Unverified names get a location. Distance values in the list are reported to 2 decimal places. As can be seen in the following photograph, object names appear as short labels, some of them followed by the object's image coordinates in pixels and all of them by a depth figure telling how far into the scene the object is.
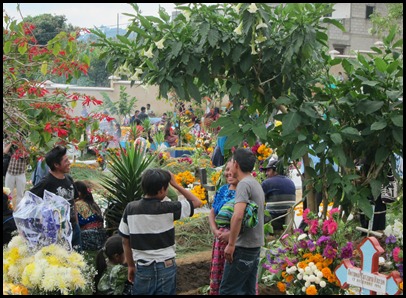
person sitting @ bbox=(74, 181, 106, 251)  6.60
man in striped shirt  4.50
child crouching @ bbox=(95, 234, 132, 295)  5.20
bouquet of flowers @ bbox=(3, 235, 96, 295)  4.50
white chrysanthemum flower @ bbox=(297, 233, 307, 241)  4.67
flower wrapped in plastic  4.83
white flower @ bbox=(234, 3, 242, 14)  4.72
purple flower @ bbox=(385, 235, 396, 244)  4.65
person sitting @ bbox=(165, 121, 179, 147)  18.22
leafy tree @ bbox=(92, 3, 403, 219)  4.78
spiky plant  7.18
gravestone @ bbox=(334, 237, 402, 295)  3.79
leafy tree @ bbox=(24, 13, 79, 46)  33.05
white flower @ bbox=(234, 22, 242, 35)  4.73
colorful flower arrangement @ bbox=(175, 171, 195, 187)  9.77
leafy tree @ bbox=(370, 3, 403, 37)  21.48
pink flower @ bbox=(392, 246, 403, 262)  4.32
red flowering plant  4.93
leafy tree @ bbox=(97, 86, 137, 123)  25.84
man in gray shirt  4.68
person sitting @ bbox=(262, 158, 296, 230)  7.35
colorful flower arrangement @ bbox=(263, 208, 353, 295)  4.49
